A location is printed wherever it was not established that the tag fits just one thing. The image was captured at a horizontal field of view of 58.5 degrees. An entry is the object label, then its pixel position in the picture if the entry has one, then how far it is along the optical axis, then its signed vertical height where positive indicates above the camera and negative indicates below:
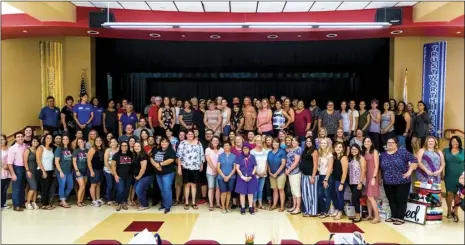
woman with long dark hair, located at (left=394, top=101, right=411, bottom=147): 8.39 -0.33
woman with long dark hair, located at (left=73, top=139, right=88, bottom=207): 7.81 -1.06
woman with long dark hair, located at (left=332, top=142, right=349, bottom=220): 6.93 -1.12
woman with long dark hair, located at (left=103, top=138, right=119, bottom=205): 7.80 -1.25
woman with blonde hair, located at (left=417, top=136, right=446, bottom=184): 6.28 -0.86
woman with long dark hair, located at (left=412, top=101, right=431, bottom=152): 6.51 -0.36
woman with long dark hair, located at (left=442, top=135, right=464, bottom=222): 4.84 -0.83
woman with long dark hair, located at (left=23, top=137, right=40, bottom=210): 7.60 -1.19
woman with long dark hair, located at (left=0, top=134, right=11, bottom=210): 7.45 -1.20
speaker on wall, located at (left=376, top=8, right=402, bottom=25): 7.76 +1.72
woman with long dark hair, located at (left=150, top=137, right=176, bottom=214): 7.54 -1.11
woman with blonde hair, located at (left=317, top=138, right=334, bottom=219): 7.07 -1.19
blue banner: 5.02 +0.31
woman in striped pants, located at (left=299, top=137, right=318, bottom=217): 7.16 -1.23
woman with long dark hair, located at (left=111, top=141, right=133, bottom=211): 7.63 -1.15
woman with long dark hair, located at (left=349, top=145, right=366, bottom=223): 6.84 -1.11
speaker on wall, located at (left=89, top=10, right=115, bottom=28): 7.86 +1.68
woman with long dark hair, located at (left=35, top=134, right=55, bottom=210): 7.71 -1.11
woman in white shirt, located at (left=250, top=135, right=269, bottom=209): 7.51 -0.94
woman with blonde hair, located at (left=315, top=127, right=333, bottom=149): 7.52 -0.53
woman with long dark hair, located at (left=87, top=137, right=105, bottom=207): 7.83 -1.14
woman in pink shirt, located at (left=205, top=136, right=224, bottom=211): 7.58 -1.09
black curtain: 11.09 +1.06
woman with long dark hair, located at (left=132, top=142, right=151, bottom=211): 7.57 -1.21
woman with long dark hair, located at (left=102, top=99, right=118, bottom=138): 9.20 -0.34
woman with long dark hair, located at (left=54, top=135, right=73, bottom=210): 7.77 -1.24
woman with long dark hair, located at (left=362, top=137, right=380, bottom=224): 6.78 -1.14
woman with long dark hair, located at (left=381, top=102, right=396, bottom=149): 8.81 -0.36
